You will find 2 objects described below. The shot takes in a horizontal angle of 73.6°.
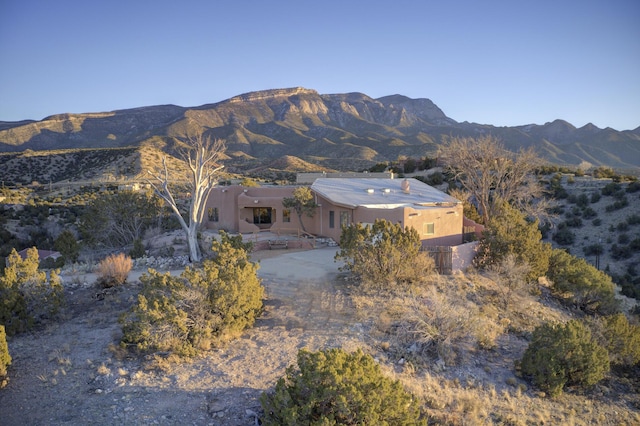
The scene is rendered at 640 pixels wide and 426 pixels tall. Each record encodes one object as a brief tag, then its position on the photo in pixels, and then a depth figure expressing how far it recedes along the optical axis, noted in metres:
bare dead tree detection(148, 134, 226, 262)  18.52
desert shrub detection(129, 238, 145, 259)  21.35
